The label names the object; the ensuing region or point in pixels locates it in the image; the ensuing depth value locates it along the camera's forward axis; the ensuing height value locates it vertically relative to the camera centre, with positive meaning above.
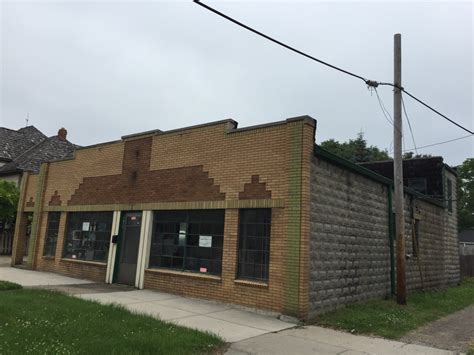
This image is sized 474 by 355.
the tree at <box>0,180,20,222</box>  25.06 +2.47
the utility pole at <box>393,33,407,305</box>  11.91 +2.62
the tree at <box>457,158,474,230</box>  58.28 +9.65
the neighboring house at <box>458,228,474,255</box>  57.22 +4.25
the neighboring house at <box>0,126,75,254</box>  28.34 +7.27
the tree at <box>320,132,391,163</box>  41.03 +10.88
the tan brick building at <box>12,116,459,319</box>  10.23 +1.09
